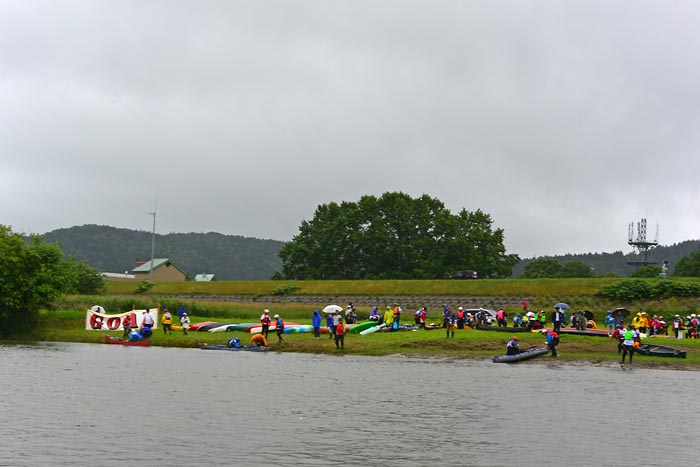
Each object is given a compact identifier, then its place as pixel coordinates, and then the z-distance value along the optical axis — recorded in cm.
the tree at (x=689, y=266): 15475
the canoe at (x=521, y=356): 4822
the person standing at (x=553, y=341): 5009
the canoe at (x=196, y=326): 6569
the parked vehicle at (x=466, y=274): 11925
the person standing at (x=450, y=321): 5726
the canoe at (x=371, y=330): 6236
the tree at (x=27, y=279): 6494
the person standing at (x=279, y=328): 5653
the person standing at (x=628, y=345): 4731
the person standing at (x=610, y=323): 5941
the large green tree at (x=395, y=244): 13438
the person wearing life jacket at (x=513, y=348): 4881
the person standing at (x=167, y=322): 6262
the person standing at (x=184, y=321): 6316
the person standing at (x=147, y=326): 6088
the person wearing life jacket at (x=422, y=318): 6788
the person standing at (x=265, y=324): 5781
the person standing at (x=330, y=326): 5782
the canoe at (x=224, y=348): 5519
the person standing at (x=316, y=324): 5881
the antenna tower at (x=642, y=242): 15238
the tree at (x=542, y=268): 18750
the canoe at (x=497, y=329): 6253
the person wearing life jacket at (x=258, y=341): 5569
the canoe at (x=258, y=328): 6200
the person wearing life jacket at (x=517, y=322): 6688
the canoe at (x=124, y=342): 5959
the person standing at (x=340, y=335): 5281
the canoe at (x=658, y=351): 4931
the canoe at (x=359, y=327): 6291
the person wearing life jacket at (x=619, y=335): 4966
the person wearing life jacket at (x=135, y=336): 6006
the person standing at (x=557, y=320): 5566
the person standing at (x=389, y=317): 6431
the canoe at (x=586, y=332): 5932
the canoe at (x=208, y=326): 6512
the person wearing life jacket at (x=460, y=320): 6575
